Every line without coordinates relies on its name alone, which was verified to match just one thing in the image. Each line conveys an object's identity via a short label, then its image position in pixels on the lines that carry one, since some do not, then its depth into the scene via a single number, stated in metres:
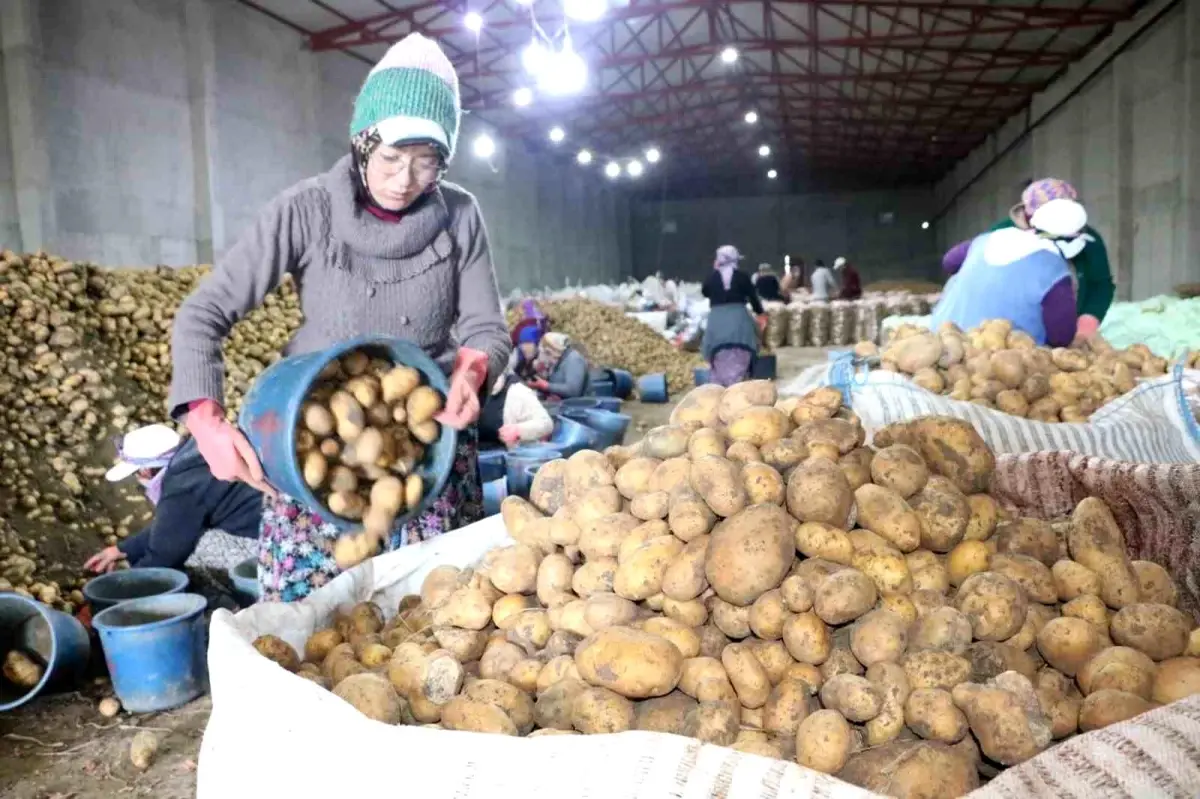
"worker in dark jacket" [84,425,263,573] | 3.10
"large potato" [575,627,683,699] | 1.11
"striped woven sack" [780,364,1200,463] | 2.31
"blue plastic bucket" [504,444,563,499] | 3.89
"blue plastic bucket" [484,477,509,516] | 3.77
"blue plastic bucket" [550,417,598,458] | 4.80
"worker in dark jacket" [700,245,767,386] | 7.08
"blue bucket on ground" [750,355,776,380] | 7.57
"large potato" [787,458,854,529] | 1.27
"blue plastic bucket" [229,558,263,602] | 3.12
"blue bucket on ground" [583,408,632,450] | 5.29
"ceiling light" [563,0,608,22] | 6.49
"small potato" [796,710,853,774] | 1.00
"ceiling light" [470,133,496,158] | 12.49
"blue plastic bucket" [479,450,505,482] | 4.30
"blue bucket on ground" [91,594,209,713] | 2.72
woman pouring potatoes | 1.74
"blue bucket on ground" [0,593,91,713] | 2.81
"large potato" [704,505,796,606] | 1.17
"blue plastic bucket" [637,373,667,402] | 8.53
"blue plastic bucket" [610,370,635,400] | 8.56
